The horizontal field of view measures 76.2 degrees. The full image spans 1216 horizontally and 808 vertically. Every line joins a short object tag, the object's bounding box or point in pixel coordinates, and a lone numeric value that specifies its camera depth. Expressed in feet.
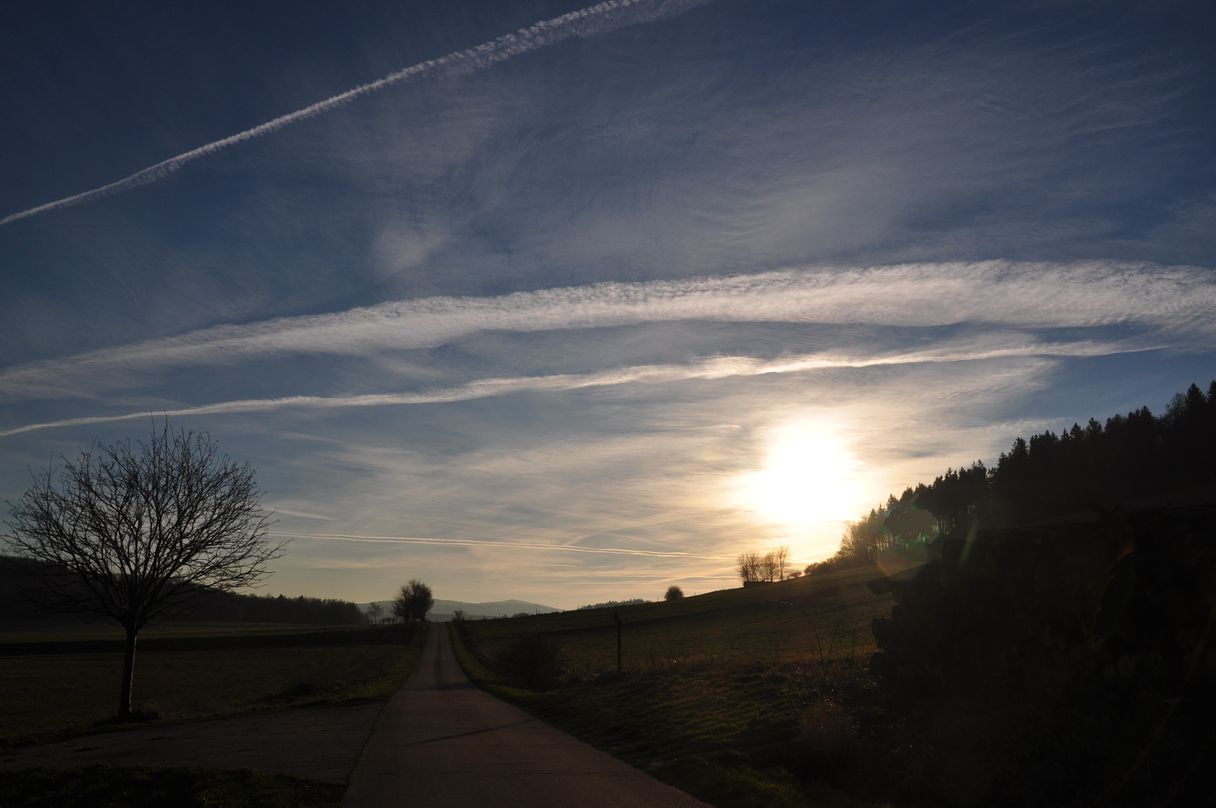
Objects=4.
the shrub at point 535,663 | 114.01
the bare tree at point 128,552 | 72.63
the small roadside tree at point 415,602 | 497.87
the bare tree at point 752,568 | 587.68
